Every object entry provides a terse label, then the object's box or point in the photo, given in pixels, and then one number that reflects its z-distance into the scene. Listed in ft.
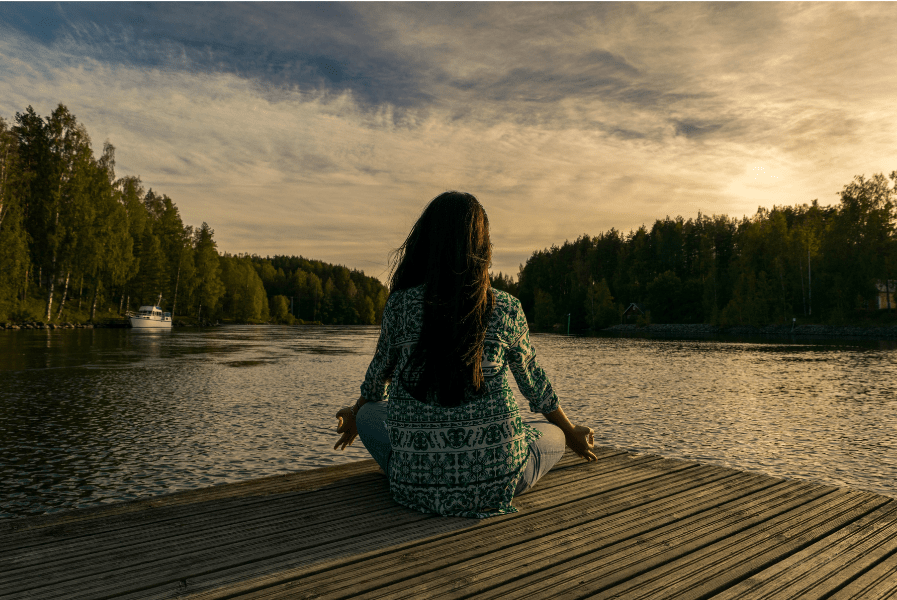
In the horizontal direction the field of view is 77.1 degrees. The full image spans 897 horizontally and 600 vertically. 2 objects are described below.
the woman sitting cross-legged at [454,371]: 10.33
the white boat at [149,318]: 190.29
